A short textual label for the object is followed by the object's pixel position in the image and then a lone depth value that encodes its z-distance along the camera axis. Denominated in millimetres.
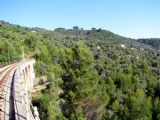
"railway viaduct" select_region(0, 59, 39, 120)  4127
